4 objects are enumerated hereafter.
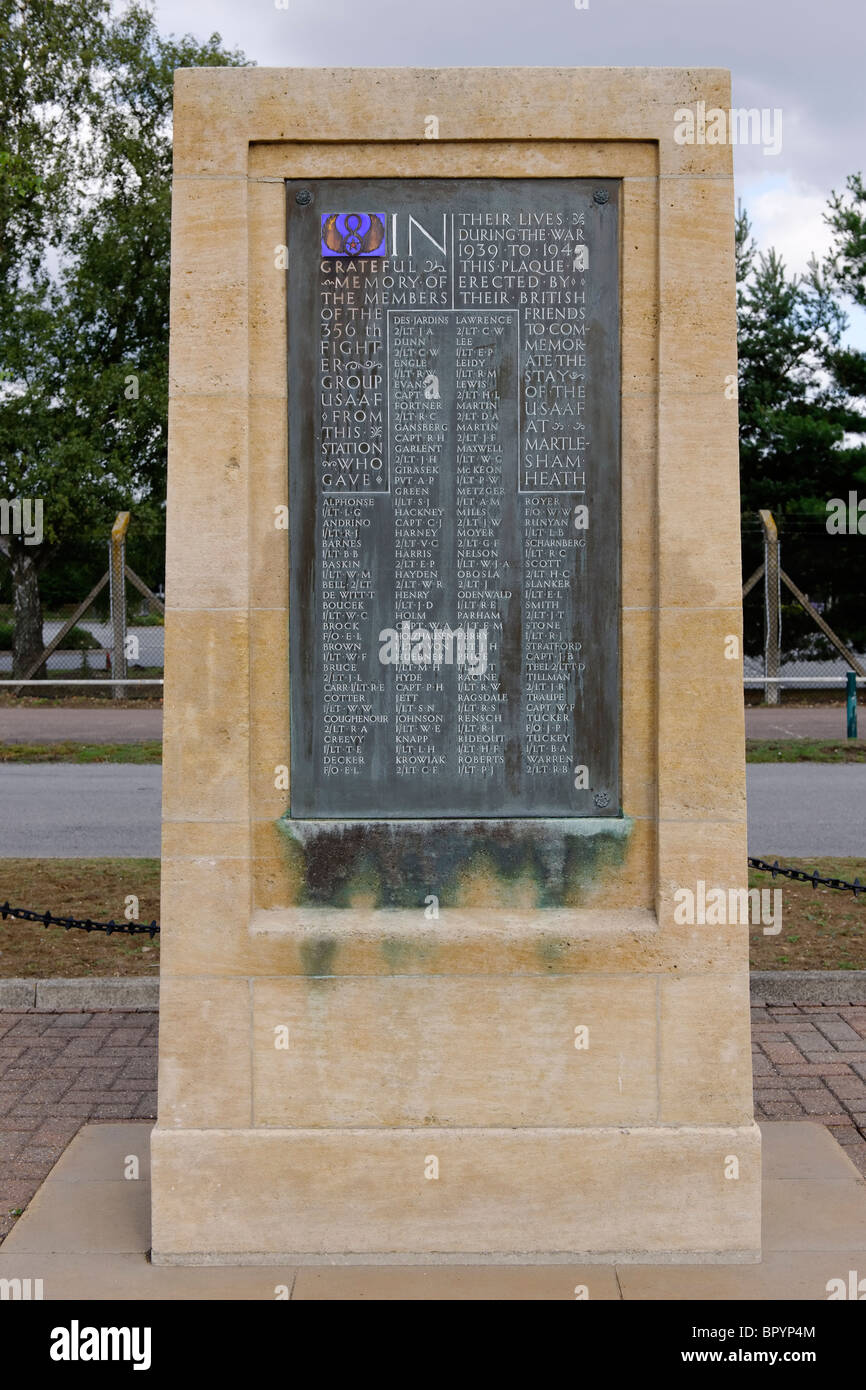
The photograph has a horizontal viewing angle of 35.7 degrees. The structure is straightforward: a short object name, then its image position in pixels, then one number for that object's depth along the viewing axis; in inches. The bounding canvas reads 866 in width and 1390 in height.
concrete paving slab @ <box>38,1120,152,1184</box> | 206.4
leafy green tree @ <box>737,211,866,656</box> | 909.2
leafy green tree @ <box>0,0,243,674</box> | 904.9
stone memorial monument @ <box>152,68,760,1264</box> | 179.0
